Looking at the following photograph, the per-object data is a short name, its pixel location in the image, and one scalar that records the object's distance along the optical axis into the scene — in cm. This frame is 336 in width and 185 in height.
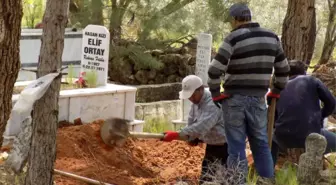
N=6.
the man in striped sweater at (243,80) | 988
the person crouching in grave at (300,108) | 1093
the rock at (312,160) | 1026
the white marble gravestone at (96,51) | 1409
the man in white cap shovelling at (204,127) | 1029
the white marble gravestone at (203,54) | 1610
